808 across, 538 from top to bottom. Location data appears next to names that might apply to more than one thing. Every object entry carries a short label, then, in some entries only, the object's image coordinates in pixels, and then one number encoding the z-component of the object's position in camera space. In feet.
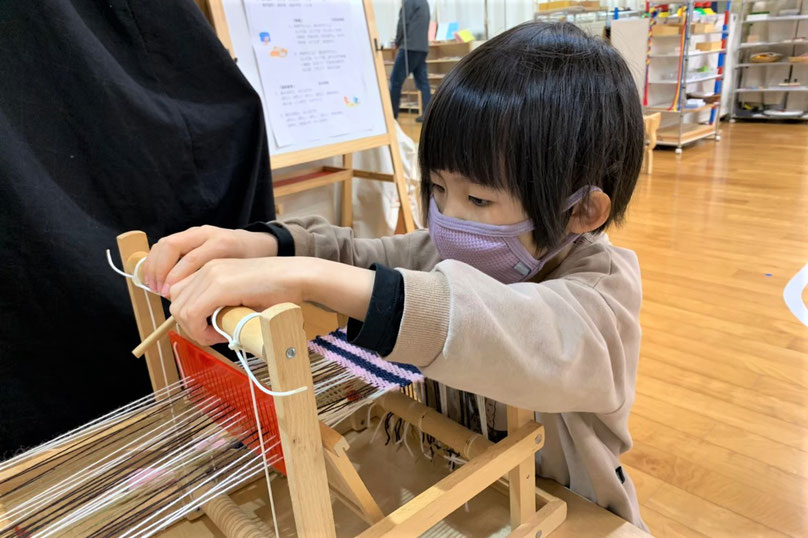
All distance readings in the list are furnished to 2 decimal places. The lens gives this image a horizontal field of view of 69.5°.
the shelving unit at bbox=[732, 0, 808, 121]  16.90
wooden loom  1.38
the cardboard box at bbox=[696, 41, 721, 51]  15.08
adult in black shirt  2.99
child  1.53
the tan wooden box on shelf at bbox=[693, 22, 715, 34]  14.58
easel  5.67
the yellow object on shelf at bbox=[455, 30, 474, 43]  9.34
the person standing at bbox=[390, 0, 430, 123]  8.34
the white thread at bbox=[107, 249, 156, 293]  2.12
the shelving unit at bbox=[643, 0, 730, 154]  14.36
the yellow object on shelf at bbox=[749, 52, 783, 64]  17.04
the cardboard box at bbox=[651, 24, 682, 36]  14.16
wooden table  2.10
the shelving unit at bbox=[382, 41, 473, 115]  7.45
